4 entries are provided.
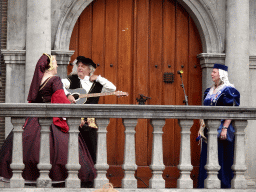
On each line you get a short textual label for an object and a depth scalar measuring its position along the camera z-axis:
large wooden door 13.89
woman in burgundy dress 9.60
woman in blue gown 10.45
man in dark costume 11.74
